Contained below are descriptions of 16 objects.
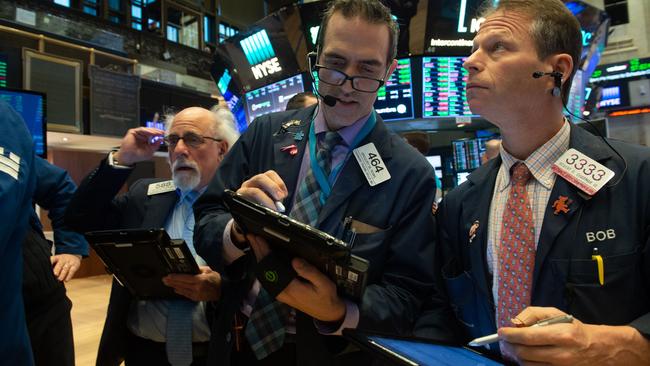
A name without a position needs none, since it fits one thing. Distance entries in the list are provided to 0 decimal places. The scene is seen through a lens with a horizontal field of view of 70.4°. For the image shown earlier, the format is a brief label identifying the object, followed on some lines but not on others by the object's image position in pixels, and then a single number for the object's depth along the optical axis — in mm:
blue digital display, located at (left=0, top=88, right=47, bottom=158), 3205
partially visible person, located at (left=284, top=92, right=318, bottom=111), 2998
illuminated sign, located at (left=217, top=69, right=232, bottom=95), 5006
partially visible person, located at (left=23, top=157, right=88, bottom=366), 1970
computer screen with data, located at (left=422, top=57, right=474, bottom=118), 4102
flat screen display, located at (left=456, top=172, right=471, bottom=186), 4668
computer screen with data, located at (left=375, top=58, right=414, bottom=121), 4148
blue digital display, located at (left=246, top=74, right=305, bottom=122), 4414
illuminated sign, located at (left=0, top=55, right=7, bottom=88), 4871
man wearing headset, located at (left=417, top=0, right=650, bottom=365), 1058
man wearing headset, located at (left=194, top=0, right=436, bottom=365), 1180
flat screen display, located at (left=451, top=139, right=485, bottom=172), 4707
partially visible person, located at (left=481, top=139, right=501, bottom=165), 3961
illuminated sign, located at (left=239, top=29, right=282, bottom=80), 4406
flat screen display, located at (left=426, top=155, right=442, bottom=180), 4787
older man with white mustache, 1713
